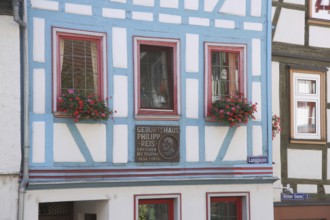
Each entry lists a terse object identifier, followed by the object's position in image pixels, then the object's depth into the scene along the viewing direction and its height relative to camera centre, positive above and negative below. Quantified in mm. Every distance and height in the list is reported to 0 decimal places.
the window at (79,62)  12438 +820
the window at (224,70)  13734 +746
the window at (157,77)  13211 +610
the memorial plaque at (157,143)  13023 -486
